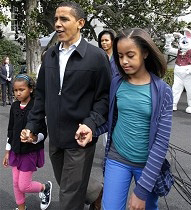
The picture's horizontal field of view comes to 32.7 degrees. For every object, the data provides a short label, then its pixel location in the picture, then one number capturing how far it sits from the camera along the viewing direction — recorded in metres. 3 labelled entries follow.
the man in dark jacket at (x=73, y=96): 2.32
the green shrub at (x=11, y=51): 15.65
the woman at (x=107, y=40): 4.05
